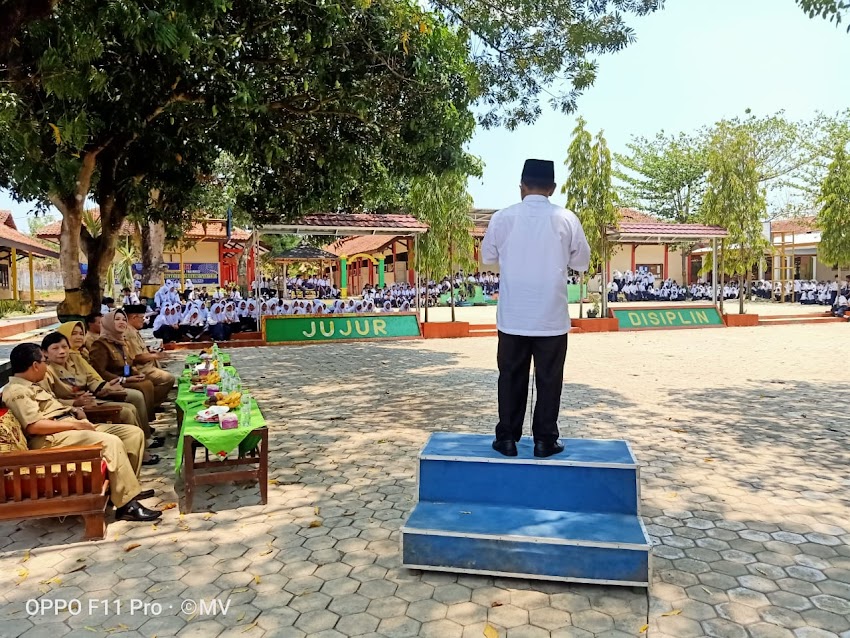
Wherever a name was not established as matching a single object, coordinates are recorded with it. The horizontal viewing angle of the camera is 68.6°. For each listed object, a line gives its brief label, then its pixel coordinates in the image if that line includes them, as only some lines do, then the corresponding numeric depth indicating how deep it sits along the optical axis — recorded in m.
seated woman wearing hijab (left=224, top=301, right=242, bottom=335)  14.76
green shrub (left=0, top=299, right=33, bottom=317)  22.12
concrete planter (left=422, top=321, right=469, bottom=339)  16.17
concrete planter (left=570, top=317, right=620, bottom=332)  17.47
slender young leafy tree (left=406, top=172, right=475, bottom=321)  17.20
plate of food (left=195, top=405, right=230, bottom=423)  4.58
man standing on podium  3.61
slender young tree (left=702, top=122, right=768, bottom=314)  19.61
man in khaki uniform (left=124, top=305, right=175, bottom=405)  7.01
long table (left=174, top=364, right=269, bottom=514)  4.29
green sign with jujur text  14.45
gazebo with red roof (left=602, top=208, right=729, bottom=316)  17.66
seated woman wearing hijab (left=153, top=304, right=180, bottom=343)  13.99
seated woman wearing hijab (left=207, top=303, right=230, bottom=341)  14.44
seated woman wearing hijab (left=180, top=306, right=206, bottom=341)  14.45
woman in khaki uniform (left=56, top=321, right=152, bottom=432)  5.51
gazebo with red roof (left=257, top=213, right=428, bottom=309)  14.01
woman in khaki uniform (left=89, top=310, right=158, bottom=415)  6.29
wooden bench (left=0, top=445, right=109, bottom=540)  3.66
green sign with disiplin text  17.94
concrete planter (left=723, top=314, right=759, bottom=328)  18.58
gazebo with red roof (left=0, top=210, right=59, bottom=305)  21.47
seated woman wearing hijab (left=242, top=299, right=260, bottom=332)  15.20
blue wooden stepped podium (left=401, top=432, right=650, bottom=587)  3.13
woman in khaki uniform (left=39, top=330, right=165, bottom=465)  4.61
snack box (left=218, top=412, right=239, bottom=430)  4.43
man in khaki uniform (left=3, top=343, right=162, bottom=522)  3.93
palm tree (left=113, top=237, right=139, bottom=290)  32.19
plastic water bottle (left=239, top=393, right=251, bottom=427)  4.54
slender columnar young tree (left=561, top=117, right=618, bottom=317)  17.95
